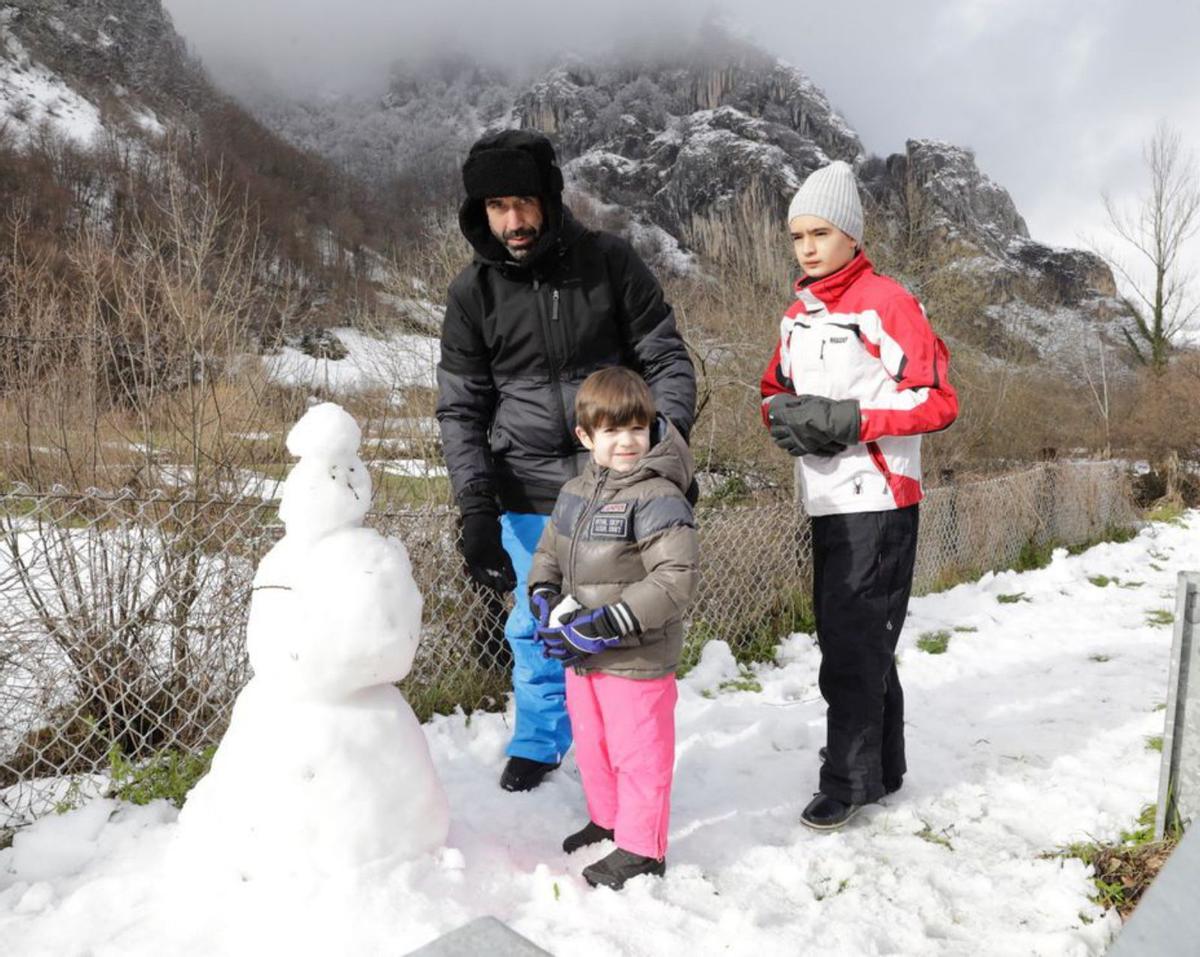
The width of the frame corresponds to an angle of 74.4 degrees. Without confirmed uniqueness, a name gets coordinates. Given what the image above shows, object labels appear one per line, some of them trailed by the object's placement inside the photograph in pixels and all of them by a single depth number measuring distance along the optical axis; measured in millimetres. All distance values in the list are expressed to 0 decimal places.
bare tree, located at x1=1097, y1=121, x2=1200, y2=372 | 21781
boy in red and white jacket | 2318
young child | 2037
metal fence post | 2090
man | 2516
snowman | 1790
